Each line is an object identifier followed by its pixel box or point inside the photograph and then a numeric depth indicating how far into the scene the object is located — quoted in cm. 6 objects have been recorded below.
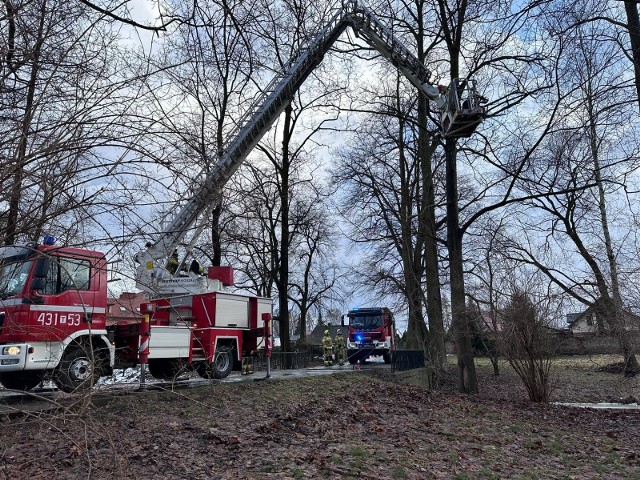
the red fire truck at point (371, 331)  2412
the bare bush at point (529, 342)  1355
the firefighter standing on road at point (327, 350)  2051
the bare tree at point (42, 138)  293
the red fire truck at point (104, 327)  372
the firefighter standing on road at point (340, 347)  2145
